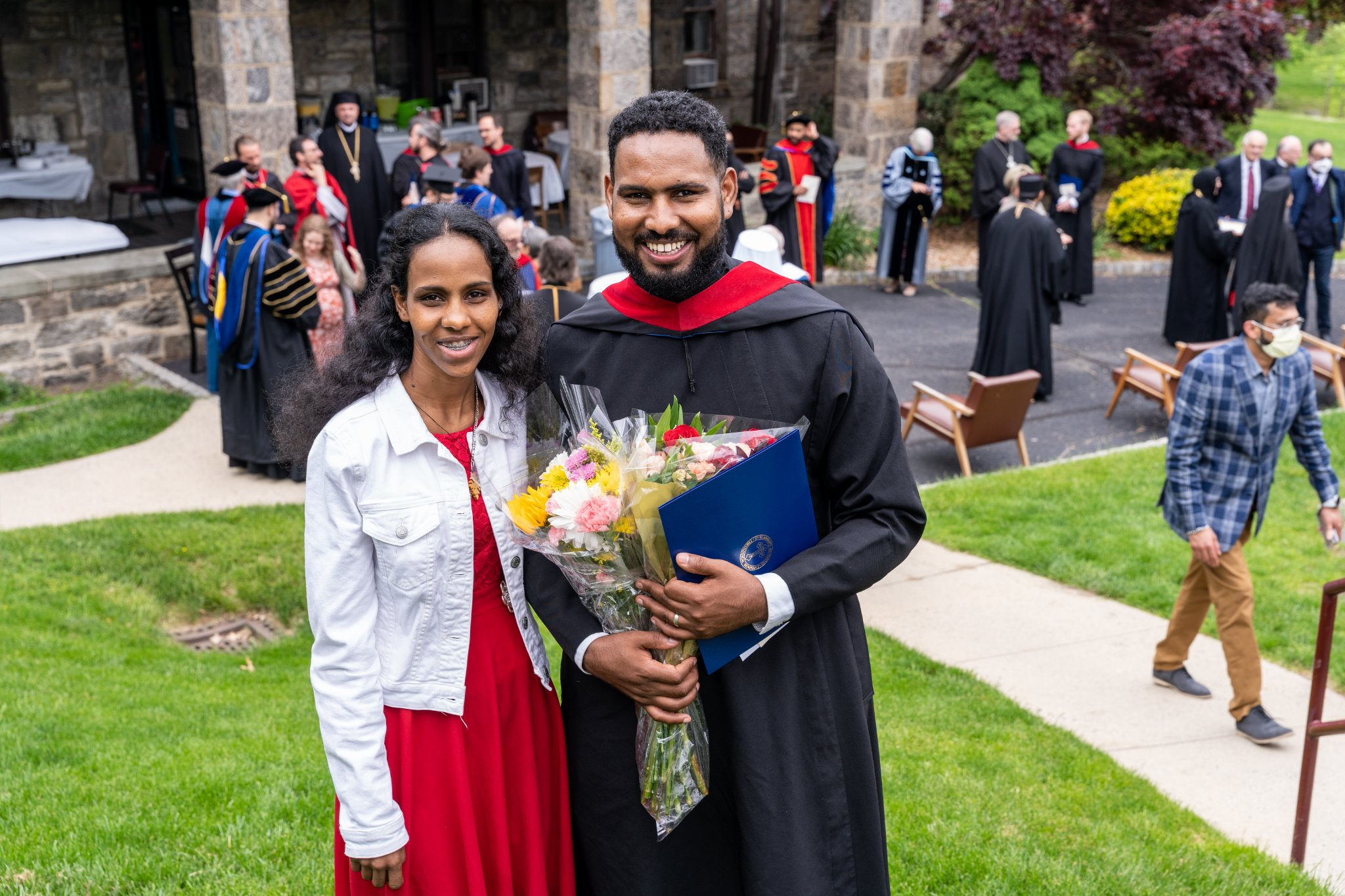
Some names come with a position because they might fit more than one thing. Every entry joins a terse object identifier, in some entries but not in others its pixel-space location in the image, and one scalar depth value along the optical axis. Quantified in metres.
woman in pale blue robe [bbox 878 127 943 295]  14.57
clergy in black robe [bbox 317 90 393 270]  12.48
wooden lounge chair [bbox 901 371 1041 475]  9.44
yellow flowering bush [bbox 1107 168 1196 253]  16.98
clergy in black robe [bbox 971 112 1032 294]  13.95
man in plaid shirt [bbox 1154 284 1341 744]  5.80
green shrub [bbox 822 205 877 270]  16.00
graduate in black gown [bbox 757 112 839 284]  14.06
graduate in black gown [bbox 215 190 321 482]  8.66
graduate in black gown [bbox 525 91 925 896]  2.65
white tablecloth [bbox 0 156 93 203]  13.30
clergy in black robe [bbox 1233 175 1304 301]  12.36
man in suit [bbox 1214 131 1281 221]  13.49
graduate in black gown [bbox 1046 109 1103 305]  14.59
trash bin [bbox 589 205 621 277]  11.30
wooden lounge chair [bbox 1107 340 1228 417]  10.73
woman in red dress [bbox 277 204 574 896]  2.64
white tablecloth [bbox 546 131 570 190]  17.03
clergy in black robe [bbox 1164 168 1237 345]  13.05
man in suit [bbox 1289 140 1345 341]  13.59
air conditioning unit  19.31
